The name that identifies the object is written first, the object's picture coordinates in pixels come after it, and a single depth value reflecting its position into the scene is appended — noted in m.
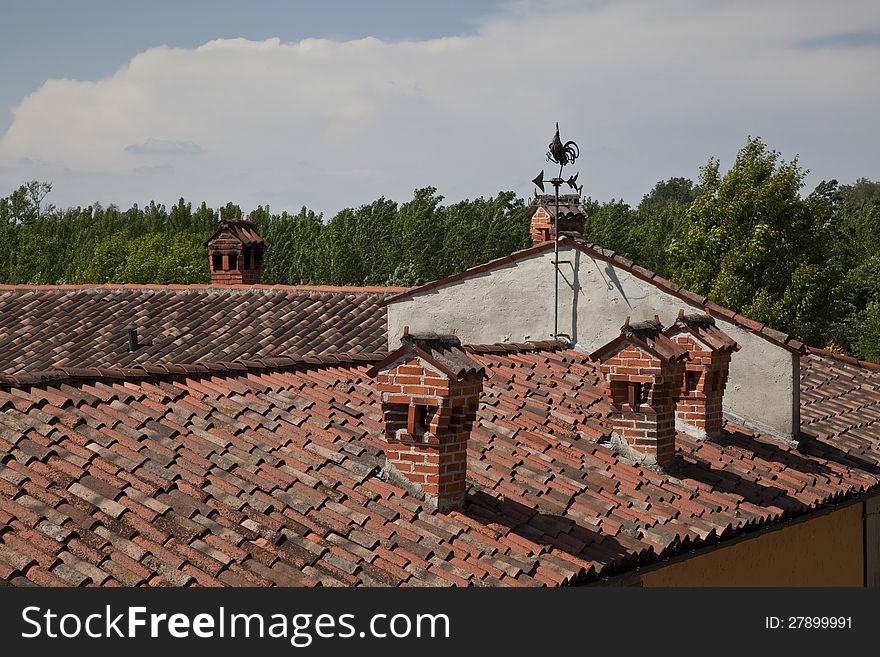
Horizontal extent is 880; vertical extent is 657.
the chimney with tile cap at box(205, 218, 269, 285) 23.69
